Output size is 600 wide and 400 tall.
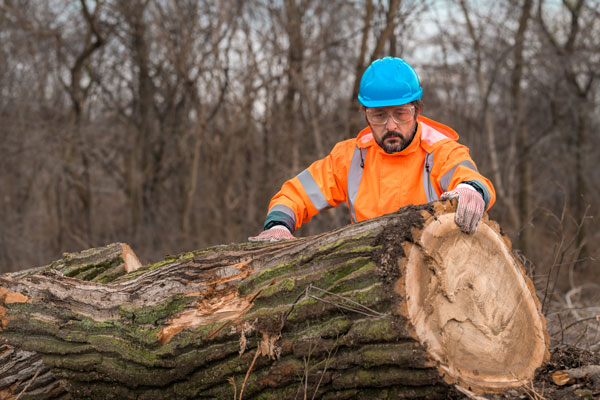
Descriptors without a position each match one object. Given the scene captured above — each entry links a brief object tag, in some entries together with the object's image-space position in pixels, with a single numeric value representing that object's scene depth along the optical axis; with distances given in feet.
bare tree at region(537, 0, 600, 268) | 34.60
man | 10.49
